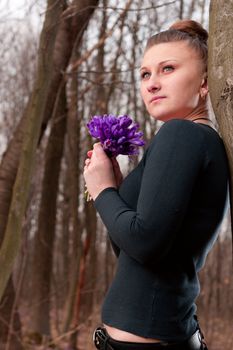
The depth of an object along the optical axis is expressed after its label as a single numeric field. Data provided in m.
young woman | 1.69
